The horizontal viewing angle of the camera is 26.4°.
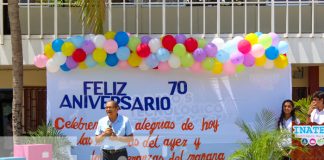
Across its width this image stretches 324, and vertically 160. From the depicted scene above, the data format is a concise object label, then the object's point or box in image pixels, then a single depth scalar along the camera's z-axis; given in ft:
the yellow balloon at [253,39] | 37.40
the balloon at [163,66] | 37.52
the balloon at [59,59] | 37.22
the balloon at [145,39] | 37.35
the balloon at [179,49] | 36.88
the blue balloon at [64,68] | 37.47
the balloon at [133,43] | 37.32
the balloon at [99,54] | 37.13
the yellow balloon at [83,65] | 37.65
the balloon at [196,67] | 37.65
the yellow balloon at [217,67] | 37.55
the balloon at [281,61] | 37.52
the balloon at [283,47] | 37.35
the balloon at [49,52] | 37.45
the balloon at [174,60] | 37.22
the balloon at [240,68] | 37.58
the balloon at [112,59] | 37.40
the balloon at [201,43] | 37.40
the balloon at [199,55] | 37.11
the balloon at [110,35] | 37.17
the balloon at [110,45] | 36.88
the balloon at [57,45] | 37.35
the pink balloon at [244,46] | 37.04
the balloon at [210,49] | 37.27
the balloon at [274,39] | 37.29
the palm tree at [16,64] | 35.45
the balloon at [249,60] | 37.29
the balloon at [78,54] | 37.29
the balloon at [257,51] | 36.99
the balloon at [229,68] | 37.52
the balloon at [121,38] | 37.11
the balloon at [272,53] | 37.11
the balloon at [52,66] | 37.24
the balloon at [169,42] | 37.11
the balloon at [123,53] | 37.14
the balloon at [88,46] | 37.14
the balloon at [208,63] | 37.45
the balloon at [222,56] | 37.32
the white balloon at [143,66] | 37.52
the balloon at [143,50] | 37.06
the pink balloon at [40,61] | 37.60
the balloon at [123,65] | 37.60
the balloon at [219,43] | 37.59
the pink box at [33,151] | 31.73
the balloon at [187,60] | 37.27
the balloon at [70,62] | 37.40
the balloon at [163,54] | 37.04
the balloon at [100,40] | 36.96
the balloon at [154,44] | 37.09
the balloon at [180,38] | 37.22
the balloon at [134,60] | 37.52
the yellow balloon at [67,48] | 37.19
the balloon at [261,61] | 37.35
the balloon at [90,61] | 37.55
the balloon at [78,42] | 37.32
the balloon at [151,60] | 37.35
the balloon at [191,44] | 37.19
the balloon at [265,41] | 37.11
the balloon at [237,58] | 37.14
